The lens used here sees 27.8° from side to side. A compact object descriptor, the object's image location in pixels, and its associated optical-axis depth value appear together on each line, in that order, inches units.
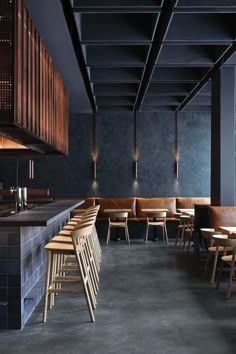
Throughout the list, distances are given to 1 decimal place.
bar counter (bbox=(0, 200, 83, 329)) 174.7
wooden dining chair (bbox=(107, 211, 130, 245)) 438.9
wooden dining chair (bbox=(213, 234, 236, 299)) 221.5
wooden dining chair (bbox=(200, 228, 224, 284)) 259.8
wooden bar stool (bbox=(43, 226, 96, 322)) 181.2
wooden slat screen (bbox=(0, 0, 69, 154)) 196.4
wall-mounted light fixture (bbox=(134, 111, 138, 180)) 511.5
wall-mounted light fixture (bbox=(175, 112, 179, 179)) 512.1
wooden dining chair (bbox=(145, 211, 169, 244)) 441.1
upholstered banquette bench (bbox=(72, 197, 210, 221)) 489.7
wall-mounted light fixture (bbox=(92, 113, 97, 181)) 510.9
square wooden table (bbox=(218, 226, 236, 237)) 240.5
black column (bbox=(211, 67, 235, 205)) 320.2
